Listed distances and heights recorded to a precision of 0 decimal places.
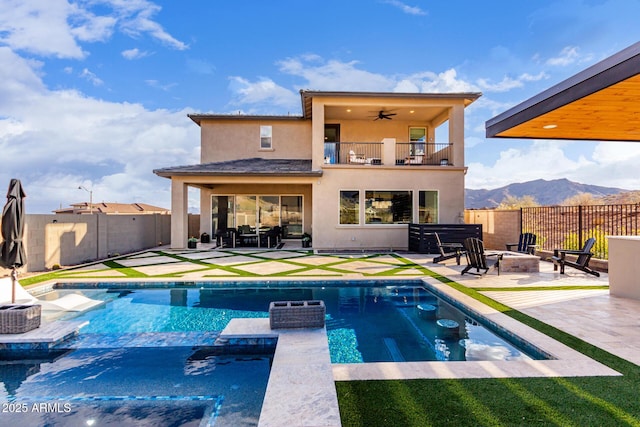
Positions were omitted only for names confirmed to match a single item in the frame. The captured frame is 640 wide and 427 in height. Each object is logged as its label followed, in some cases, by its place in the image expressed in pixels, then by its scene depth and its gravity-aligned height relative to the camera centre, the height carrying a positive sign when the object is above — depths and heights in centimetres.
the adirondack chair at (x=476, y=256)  845 -103
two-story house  1391 +178
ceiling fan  1551 +484
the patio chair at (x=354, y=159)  1466 +251
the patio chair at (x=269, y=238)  1491 -100
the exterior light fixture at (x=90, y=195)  2370 +154
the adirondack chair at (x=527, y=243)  1046 -85
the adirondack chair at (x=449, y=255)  1031 -119
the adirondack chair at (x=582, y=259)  839 -111
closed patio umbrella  560 -33
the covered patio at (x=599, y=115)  413 +173
